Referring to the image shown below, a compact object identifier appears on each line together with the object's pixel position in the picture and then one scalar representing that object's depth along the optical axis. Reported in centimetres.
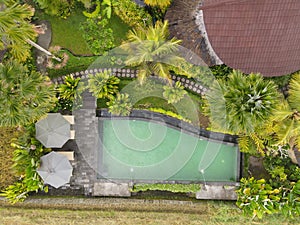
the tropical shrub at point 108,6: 1515
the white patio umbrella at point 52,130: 1476
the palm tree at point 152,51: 1356
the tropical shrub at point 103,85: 1509
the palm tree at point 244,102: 1212
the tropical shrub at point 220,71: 1505
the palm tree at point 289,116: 1238
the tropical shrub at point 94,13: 1555
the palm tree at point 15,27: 1104
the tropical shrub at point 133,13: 1504
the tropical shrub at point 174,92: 1513
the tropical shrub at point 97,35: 1567
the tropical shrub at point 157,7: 1368
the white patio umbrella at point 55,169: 1466
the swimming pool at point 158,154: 1590
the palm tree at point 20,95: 1180
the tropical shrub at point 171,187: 1549
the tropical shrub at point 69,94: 1512
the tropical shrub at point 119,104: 1525
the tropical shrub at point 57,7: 1477
